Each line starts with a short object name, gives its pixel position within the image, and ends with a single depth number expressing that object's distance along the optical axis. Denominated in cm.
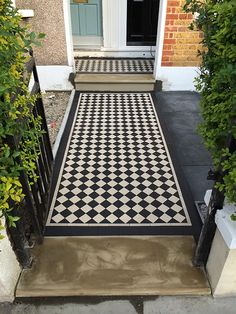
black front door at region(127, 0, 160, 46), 613
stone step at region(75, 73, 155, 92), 538
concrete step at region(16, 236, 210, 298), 223
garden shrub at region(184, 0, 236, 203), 154
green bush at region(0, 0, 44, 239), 160
